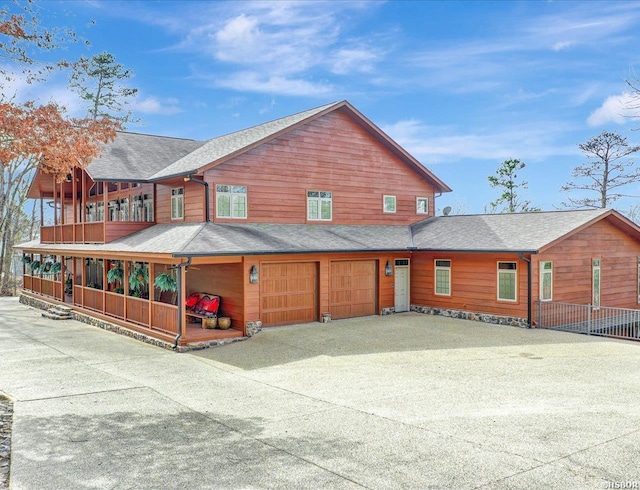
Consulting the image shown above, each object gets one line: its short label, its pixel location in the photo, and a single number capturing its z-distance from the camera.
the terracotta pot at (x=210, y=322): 15.84
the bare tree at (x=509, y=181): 38.59
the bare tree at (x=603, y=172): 36.22
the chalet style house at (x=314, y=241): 16.23
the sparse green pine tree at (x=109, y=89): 44.25
